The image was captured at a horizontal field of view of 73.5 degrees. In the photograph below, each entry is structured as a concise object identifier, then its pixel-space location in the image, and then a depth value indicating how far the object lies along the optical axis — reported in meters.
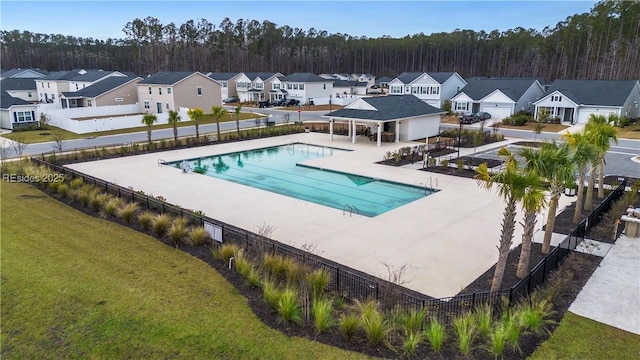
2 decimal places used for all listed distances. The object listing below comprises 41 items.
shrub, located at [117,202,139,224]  15.84
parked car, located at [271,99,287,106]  68.56
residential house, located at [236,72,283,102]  73.56
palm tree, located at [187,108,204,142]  34.76
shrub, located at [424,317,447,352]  8.31
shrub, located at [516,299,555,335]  8.98
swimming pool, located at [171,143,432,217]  20.49
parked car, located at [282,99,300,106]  68.94
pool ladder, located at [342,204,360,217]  17.94
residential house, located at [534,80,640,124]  45.47
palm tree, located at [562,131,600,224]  13.06
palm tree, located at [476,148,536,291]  9.88
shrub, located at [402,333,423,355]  8.27
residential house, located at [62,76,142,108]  52.64
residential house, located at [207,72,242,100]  77.62
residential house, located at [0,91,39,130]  42.61
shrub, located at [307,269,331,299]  10.50
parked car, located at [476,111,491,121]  49.49
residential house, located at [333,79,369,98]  79.75
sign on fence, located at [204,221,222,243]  13.73
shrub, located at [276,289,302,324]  9.34
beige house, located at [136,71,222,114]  51.75
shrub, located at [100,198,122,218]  16.58
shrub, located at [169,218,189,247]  13.94
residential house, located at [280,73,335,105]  69.44
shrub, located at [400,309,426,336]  8.83
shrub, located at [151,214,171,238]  14.59
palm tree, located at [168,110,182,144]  33.34
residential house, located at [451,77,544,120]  51.81
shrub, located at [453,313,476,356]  8.24
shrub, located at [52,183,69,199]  19.27
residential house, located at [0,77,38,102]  67.56
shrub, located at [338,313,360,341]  8.77
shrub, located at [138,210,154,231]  15.14
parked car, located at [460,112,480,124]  48.00
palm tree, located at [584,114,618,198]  15.68
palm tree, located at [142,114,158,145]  32.28
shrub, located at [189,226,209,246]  13.82
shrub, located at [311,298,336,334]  9.02
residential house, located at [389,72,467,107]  60.88
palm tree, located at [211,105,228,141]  36.16
